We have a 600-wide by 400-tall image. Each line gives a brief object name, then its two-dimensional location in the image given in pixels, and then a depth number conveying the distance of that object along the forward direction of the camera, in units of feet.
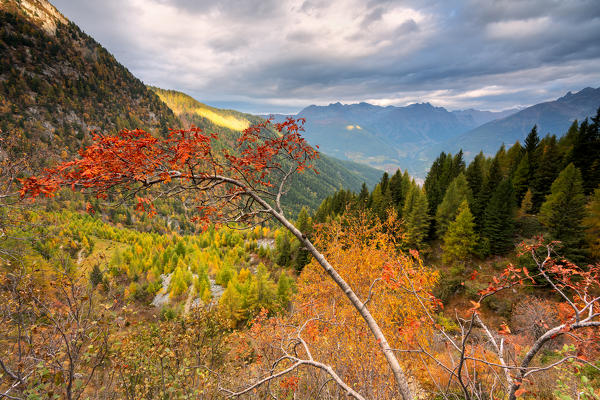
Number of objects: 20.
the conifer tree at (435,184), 126.82
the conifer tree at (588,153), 102.02
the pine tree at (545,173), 110.01
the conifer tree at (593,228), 71.67
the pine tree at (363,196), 141.69
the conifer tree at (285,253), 148.25
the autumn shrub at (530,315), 52.68
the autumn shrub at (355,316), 21.75
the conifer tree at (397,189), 136.46
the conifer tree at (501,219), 93.81
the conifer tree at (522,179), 118.52
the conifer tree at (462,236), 94.12
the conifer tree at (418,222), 107.24
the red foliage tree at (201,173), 11.78
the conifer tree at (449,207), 106.54
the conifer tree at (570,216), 72.74
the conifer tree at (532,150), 119.34
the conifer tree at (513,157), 131.95
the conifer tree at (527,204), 108.78
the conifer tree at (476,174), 128.36
